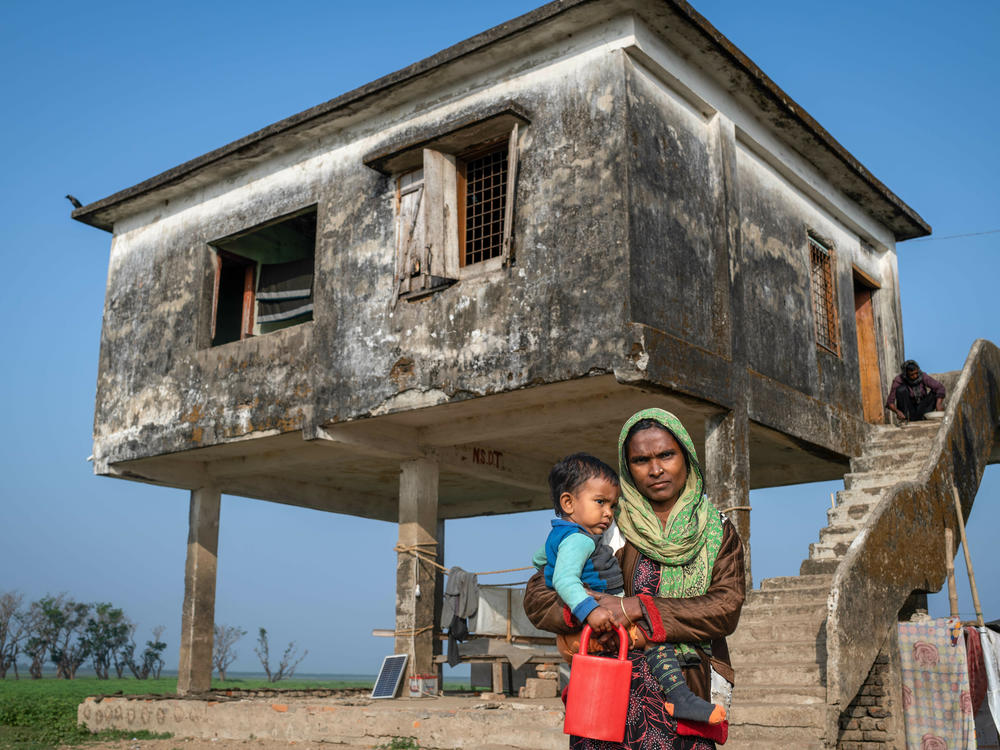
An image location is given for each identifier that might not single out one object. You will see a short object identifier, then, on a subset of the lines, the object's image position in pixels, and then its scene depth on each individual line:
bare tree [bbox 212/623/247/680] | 36.66
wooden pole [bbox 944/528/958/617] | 9.61
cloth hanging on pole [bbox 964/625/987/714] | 8.67
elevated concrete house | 9.58
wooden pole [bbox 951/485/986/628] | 8.97
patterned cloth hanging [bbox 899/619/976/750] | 8.45
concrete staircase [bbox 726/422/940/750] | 7.38
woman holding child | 3.08
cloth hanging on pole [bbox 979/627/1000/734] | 8.66
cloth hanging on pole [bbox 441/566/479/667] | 12.60
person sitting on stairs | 13.28
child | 3.04
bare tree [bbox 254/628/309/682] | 32.62
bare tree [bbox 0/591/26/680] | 41.06
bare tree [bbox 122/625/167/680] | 44.63
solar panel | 11.30
